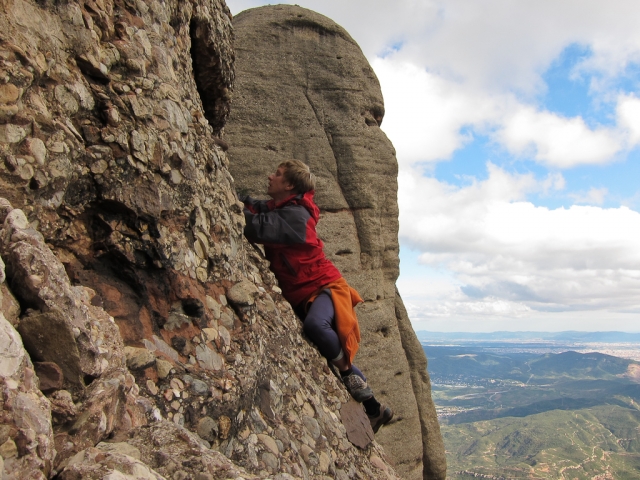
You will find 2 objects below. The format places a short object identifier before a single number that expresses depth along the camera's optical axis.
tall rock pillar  15.46
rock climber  6.28
